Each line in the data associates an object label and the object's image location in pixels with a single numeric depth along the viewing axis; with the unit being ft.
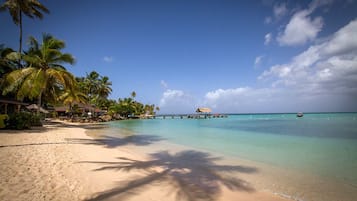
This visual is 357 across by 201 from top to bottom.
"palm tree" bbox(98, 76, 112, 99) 130.82
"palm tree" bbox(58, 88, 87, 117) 79.10
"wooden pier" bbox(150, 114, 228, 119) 217.52
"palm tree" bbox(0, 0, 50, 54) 48.60
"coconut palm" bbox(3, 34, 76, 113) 41.19
